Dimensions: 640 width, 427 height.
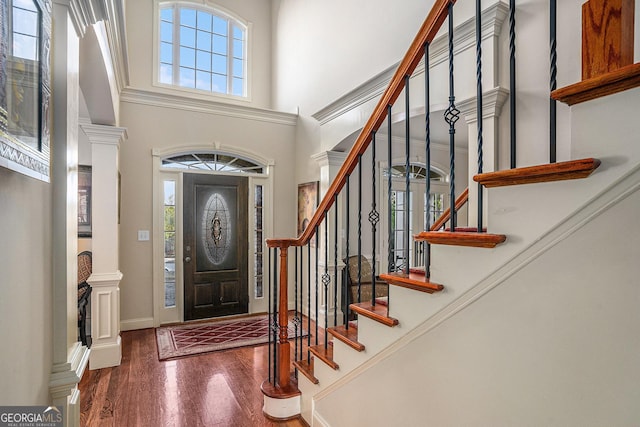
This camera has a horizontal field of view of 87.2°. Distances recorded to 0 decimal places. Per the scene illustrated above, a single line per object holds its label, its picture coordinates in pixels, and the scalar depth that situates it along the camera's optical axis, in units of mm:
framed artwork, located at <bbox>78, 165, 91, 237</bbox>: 4113
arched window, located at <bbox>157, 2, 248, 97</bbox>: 5105
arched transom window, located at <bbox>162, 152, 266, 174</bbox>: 4602
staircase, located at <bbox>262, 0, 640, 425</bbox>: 946
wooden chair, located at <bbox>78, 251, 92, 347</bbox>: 3273
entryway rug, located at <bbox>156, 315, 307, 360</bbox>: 3570
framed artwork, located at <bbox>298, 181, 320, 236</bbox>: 4633
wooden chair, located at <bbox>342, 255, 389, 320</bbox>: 4441
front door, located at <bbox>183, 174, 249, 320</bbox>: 4613
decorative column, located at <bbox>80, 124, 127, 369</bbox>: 3150
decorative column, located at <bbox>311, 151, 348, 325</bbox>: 4242
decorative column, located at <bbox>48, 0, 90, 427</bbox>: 1136
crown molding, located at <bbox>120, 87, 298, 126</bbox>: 4289
